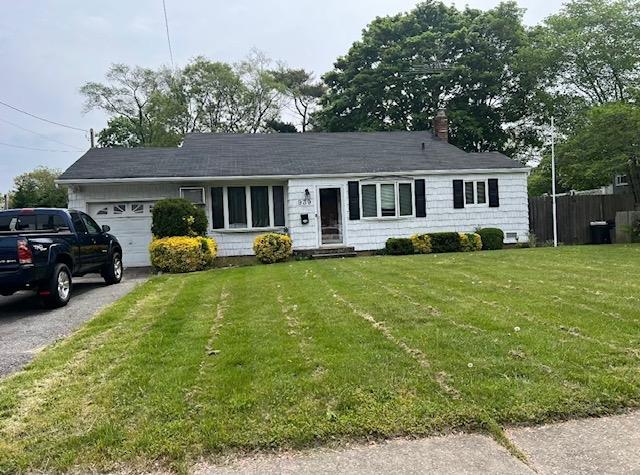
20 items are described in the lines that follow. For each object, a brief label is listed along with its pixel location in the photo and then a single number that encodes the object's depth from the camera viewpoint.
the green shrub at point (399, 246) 16.52
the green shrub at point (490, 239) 17.09
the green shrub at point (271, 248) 14.99
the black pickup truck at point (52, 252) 7.60
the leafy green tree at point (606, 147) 17.05
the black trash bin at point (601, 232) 19.61
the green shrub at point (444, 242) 16.64
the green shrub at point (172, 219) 14.18
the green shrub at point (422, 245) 16.58
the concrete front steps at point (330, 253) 16.20
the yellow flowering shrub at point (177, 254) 13.34
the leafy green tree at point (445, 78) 28.86
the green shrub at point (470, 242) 16.70
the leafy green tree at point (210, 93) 38.47
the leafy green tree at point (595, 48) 22.77
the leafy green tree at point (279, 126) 38.81
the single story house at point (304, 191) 16.02
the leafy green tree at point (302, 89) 41.67
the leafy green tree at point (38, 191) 39.10
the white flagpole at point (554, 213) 17.82
